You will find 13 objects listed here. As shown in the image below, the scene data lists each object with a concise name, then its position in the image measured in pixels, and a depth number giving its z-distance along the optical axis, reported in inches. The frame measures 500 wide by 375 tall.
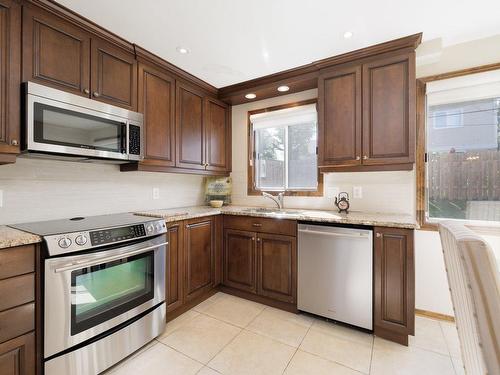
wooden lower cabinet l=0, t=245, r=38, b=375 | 48.6
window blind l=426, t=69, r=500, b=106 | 82.8
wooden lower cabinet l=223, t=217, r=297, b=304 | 93.0
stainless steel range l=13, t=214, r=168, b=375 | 54.5
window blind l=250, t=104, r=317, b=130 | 114.3
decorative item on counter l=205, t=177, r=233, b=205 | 131.3
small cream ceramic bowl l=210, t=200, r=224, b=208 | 121.9
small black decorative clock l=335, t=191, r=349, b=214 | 98.7
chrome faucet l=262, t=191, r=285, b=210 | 114.6
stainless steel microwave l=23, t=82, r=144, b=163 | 61.6
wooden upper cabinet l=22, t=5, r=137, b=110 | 62.8
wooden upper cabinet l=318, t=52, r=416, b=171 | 82.4
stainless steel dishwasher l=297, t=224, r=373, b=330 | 78.0
